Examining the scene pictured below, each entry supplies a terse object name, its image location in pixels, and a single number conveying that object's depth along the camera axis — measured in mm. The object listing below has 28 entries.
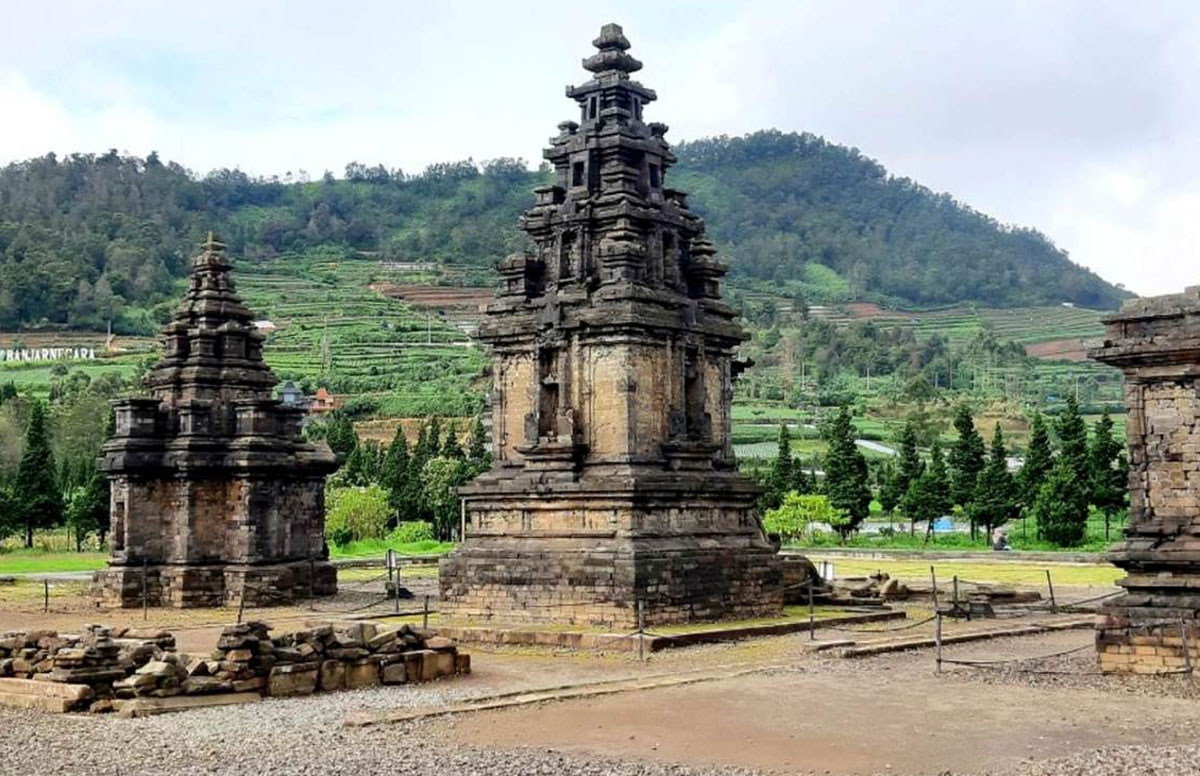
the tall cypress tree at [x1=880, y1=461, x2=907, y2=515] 61312
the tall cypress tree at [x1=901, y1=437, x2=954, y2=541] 58094
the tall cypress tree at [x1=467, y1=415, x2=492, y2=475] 63344
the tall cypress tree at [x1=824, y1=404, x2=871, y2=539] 58750
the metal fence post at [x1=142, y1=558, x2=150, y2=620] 30633
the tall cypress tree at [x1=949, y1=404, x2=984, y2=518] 57375
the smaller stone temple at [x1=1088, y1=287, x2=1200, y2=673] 17438
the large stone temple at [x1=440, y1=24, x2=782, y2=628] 24156
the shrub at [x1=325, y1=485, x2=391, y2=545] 57562
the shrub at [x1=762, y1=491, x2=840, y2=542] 55594
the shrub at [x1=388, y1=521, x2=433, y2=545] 62750
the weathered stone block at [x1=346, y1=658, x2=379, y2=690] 17156
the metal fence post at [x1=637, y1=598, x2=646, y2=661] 20409
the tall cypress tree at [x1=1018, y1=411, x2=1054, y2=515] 55219
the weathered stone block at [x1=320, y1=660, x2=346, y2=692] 16891
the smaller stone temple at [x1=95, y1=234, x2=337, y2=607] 31750
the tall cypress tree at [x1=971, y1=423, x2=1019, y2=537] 55312
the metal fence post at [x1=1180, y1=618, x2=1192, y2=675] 16984
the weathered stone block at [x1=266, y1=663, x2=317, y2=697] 16359
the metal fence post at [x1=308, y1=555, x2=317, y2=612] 32750
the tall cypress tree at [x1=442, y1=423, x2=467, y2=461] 67688
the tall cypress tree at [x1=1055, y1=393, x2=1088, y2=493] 52125
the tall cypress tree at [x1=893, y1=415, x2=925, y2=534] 60250
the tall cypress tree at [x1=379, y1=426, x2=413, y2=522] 65688
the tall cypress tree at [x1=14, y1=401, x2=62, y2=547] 55906
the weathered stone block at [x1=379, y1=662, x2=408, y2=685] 17459
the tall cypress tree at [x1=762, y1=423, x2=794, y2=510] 61000
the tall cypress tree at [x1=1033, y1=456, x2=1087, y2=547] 51844
